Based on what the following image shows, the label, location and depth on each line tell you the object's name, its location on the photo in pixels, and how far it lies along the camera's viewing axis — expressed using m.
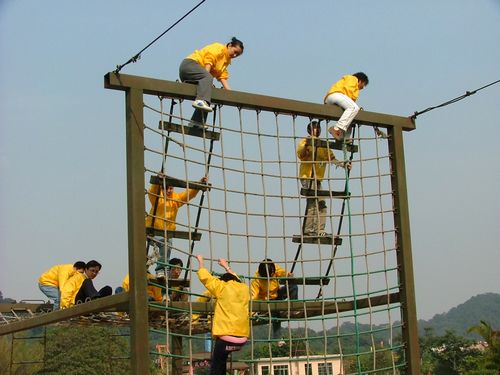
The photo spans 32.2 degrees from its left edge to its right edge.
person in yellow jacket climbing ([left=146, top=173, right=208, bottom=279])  6.93
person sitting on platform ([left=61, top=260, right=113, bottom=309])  9.28
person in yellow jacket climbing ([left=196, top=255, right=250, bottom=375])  6.93
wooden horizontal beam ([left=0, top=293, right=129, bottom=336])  6.73
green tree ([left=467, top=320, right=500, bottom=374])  26.80
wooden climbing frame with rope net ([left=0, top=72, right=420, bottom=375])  6.43
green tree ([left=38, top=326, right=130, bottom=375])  34.21
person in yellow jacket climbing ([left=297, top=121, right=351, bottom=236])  8.02
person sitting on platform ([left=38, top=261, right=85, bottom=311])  9.94
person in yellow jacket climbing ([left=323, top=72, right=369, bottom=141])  8.09
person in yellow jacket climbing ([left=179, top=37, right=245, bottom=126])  7.10
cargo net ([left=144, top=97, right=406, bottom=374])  7.00
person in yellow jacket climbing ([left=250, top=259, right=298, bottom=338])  8.34
